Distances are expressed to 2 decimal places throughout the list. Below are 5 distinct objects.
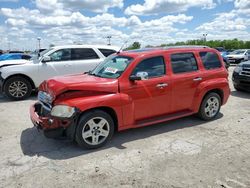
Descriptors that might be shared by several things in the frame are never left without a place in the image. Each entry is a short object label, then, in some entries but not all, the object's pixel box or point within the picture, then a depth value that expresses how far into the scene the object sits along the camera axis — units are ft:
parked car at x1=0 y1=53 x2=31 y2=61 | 37.41
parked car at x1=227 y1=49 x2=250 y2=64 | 60.80
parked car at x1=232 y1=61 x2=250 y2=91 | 21.87
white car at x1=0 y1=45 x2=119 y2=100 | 21.43
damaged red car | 10.80
